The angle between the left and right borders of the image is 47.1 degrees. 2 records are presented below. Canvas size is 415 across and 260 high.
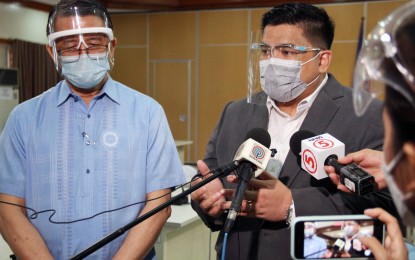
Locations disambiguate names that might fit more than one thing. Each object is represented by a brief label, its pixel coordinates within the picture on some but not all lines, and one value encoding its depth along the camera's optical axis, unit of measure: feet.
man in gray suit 4.91
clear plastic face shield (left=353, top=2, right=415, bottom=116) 2.46
